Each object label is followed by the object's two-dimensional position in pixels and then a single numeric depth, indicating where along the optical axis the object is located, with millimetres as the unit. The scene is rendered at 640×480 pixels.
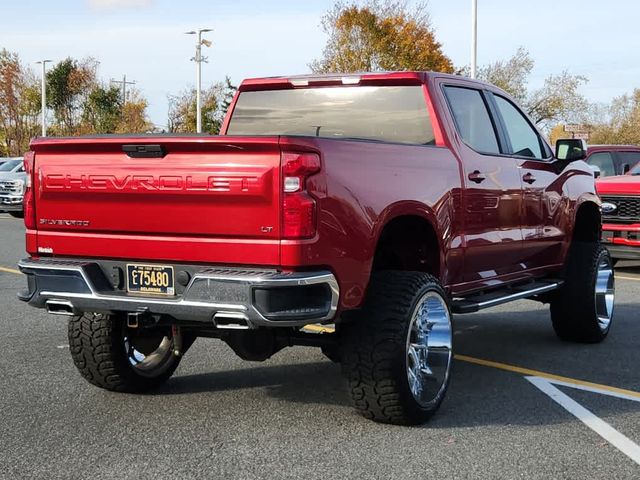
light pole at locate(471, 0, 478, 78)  28194
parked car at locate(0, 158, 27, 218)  24438
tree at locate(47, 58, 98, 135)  53562
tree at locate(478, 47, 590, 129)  56375
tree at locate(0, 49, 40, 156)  54719
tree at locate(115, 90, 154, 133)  51156
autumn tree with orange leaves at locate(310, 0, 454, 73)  39188
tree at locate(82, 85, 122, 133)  50969
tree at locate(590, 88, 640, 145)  57562
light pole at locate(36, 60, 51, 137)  51219
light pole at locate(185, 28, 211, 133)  38119
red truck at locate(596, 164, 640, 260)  11703
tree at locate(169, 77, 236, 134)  53312
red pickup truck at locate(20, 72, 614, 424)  4234
